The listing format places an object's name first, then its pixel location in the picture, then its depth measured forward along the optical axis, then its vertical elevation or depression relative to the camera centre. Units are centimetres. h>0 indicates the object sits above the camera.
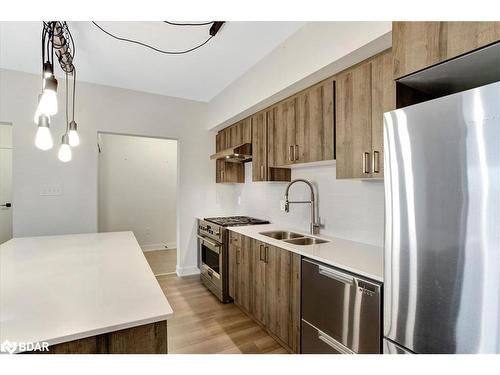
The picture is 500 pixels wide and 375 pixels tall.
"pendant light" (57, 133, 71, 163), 185 +26
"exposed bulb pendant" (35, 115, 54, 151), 135 +28
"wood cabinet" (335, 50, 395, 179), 154 +49
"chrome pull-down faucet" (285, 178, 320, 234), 244 -29
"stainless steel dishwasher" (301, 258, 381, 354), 134 -75
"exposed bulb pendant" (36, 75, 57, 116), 122 +43
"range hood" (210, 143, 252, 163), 297 +41
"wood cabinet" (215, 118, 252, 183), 342 +34
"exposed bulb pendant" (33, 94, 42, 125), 129 +37
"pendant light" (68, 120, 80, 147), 192 +38
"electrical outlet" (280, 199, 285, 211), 271 -19
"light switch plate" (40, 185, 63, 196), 295 -6
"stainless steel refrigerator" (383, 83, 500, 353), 81 -14
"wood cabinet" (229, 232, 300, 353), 190 -89
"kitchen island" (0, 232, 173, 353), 79 -46
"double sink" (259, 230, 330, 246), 232 -50
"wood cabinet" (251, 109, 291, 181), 271 +40
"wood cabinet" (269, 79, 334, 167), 198 +52
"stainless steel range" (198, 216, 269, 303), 294 -82
